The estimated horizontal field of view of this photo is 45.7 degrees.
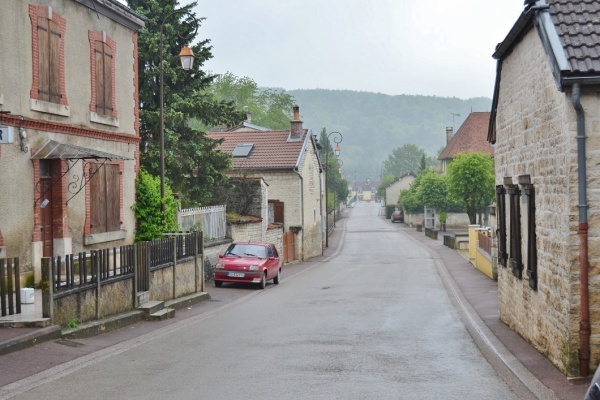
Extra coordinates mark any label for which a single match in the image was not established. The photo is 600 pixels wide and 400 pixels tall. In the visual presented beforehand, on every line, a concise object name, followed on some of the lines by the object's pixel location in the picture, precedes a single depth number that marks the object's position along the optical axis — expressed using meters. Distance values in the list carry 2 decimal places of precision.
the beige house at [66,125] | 15.30
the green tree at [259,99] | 85.44
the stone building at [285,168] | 41.94
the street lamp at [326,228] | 56.22
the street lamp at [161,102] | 19.70
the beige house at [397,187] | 116.62
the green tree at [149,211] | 21.11
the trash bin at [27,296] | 12.98
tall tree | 27.53
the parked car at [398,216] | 99.49
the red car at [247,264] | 24.31
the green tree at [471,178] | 54.94
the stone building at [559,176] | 9.28
